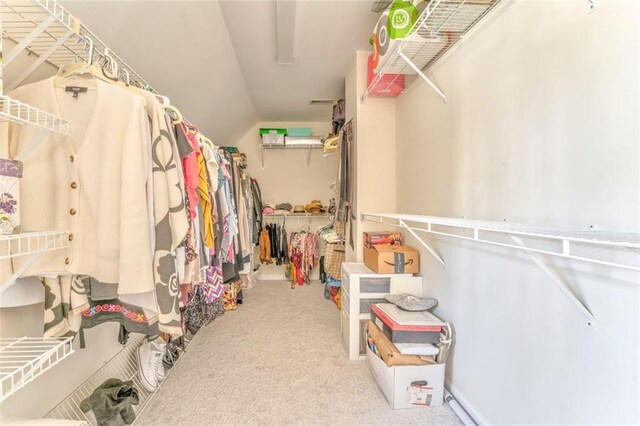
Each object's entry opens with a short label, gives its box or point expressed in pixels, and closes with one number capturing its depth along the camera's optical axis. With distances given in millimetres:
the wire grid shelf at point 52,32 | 881
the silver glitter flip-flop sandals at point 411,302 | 1796
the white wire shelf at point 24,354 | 652
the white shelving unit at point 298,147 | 4219
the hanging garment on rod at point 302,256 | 4199
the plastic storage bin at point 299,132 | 4129
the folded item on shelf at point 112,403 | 1265
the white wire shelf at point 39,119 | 678
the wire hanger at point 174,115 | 1196
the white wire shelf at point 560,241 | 693
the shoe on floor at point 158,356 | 1761
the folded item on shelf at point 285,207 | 4398
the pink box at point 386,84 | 2213
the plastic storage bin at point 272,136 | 4125
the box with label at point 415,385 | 1583
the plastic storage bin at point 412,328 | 1648
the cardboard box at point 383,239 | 2379
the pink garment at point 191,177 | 1188
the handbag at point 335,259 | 3236
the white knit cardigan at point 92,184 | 926
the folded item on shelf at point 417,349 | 1593
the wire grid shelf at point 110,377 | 1286
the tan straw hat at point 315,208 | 4387
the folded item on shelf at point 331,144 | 3364
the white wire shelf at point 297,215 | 4320
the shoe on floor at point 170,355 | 1987
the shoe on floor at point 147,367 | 1687
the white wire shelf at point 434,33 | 1291
